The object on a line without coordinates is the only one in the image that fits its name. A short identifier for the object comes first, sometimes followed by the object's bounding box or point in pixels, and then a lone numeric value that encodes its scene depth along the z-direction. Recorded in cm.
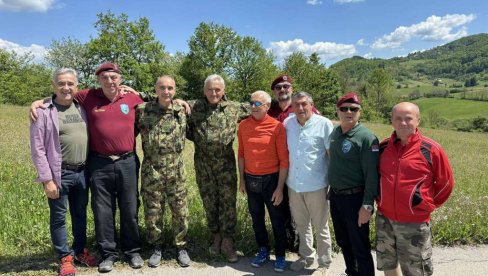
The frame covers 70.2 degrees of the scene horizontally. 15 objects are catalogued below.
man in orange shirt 446
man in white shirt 424
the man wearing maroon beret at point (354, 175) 357
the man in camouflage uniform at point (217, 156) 469
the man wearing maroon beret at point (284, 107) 468
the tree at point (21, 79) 4400
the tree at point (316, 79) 4950
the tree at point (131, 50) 4112
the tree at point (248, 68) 4384
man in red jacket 325
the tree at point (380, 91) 6269
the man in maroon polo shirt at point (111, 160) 438
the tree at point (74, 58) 4472
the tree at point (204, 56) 4328
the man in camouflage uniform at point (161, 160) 455
